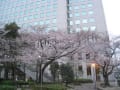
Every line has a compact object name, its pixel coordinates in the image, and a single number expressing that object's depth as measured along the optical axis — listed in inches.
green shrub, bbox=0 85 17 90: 407.8
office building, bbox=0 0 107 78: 1841.8
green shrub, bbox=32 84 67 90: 443.9
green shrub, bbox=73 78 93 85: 1153.4
